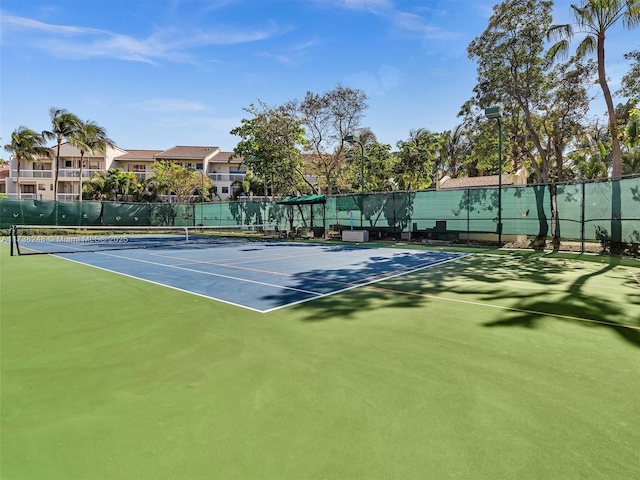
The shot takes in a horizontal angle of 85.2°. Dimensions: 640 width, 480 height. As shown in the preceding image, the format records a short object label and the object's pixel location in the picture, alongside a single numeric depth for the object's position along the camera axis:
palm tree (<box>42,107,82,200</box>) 30.75
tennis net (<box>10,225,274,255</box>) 16.23
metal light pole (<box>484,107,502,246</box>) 15.13
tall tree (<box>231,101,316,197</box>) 26.09
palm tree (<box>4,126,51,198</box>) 33.22
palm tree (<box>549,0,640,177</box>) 14.66
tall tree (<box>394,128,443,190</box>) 36.75
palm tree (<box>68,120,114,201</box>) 31.64
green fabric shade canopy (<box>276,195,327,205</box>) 22.31
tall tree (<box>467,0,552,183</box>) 17.61
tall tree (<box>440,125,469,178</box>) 42.84
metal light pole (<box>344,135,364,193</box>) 22.26
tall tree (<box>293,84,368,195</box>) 24.92
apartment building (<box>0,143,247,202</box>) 47.75
